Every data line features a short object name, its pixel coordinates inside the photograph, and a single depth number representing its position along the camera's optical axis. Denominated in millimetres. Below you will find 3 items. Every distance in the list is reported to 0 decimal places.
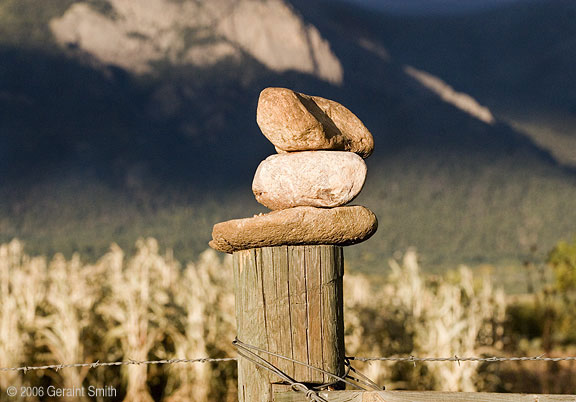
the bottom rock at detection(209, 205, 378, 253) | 5199
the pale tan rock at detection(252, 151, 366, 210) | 5703
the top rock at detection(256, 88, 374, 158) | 5742
